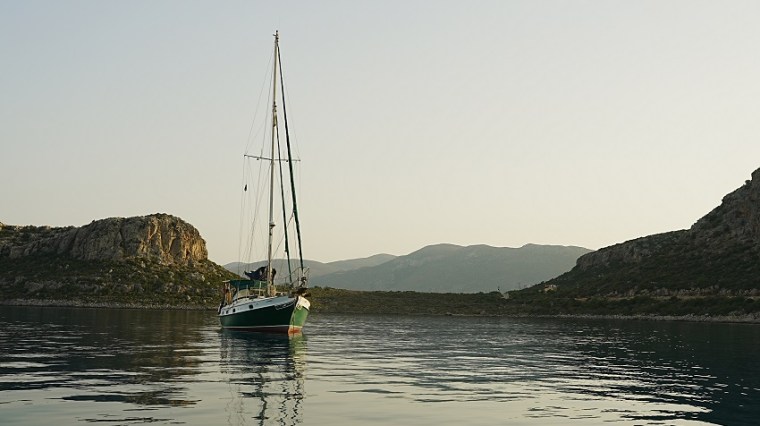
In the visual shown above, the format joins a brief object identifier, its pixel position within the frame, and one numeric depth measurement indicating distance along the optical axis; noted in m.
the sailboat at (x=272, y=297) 61.53
